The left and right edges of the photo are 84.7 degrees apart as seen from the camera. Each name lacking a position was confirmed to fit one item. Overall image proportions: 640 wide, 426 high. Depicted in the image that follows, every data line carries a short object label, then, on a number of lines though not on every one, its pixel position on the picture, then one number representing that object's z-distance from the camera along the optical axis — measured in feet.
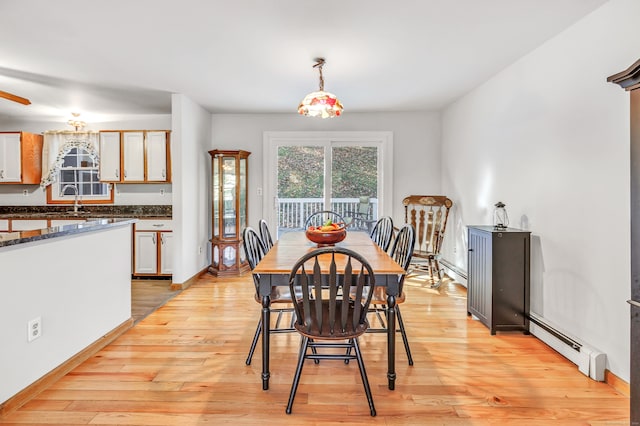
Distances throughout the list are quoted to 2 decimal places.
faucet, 17.11
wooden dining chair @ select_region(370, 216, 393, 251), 10.58
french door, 17.53
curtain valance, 17.12
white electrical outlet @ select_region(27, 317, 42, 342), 6.53
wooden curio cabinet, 16.16
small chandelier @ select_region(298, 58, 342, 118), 9.44
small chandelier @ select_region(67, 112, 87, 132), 16.78
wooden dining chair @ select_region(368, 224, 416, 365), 7.76
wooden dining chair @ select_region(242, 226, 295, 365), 7.78
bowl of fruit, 8.60
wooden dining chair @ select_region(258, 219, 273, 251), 10.50
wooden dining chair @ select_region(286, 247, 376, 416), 5.87
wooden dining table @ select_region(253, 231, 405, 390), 6.55
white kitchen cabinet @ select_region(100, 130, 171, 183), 15.96
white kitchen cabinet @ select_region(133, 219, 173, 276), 15.38
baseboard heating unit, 7.16
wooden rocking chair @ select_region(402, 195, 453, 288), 14.79
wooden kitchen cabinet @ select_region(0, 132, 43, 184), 16.48
